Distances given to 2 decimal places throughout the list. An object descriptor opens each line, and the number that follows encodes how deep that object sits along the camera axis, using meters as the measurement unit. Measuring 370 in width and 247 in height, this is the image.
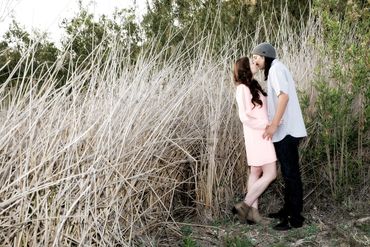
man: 4.29
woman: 4.56
